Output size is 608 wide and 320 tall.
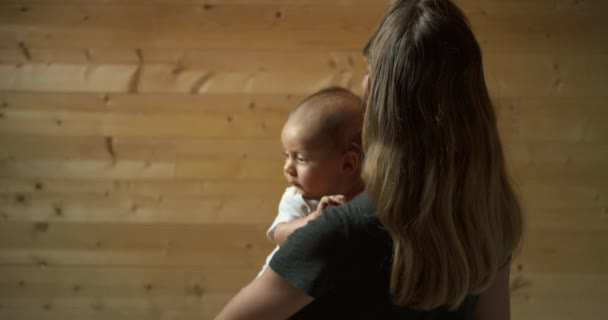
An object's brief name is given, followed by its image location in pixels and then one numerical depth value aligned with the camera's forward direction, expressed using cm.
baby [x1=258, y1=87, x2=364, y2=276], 134
